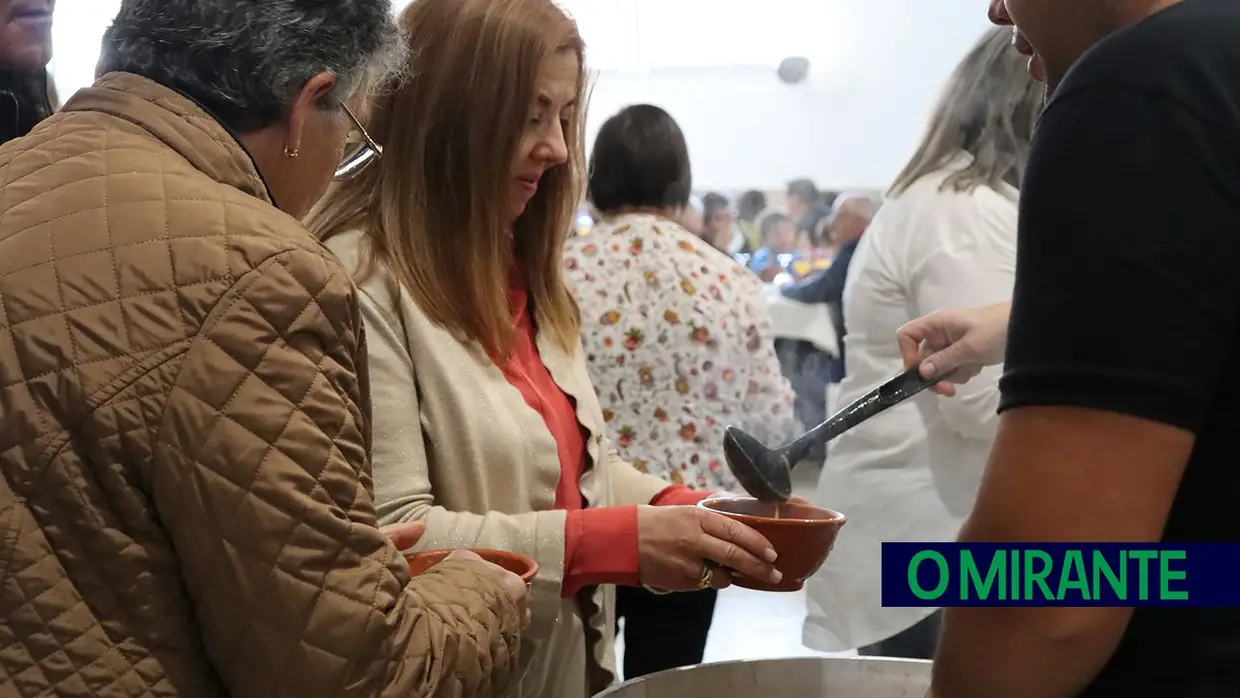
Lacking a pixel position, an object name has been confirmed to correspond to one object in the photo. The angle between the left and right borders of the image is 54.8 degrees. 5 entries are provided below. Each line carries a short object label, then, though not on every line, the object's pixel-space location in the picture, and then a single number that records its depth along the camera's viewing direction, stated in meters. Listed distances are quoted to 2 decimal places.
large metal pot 1.02
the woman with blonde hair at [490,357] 1.19
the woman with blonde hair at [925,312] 1.86
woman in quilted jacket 0.74
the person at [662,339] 2.10
